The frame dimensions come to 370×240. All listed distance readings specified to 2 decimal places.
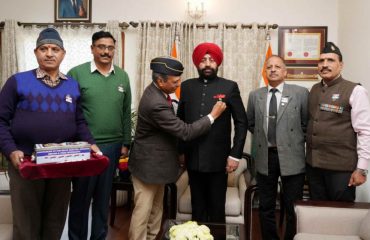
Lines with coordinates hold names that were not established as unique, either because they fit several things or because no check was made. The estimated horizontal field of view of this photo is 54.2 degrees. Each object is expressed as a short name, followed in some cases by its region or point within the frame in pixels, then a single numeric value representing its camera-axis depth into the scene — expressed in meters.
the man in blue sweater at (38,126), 1.97
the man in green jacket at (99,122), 2.40
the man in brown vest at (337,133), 2.21
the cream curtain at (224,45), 3.98
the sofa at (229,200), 2.83
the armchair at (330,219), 2.17
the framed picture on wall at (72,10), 4.22
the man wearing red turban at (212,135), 2.39
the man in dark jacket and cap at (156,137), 2.27
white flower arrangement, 1.64
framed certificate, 3.98
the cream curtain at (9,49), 4.13
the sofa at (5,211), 2.20
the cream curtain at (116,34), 4.11
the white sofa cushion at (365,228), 2.00
